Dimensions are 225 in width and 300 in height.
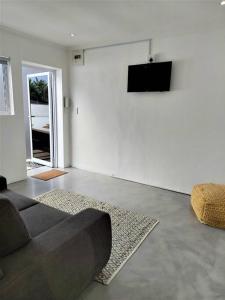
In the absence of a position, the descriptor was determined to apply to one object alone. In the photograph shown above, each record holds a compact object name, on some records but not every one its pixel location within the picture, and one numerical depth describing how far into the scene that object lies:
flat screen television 3.30
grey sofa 1.02
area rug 1.87
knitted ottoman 2.47
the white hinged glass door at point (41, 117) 4.63
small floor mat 4.04
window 3.42
